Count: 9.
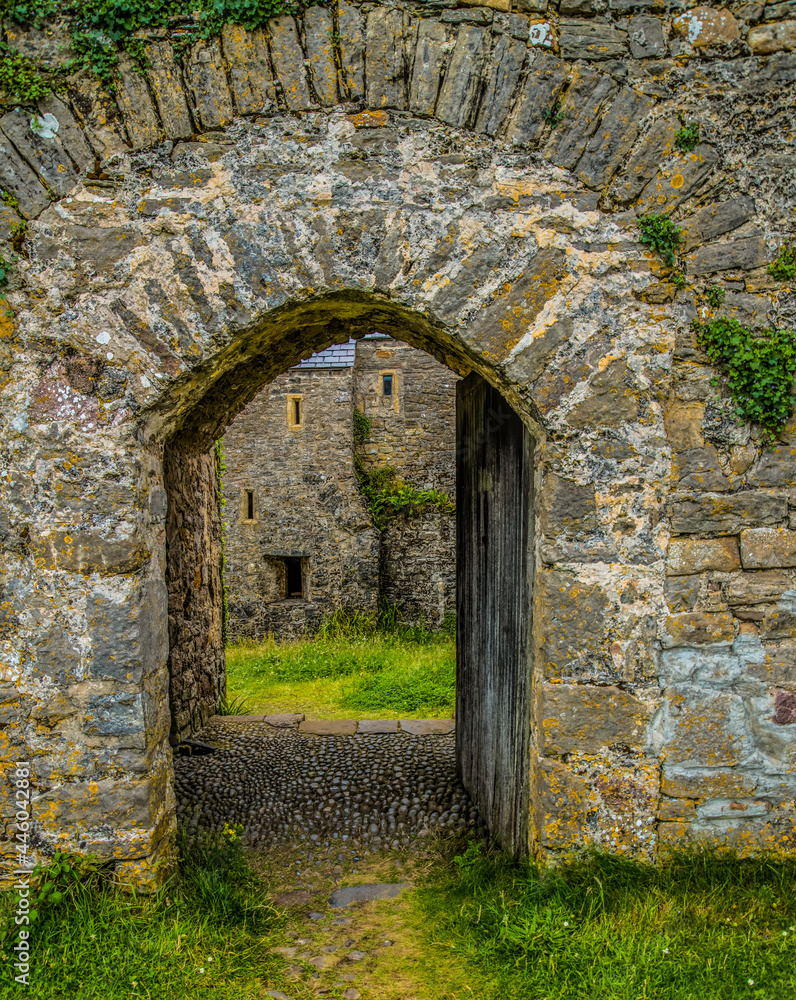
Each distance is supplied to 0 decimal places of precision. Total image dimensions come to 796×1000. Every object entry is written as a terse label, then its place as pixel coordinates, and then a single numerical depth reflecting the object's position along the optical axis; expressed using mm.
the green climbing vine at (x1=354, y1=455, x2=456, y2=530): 11312
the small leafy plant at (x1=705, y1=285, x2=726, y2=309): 2629
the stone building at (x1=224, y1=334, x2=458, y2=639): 11156
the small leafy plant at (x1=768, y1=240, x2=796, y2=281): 2613
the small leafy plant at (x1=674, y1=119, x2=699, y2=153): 2549
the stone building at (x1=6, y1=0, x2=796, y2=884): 2566
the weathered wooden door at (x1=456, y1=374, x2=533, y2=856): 3158
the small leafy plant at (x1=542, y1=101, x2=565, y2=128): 2576
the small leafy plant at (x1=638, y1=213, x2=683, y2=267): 2592
